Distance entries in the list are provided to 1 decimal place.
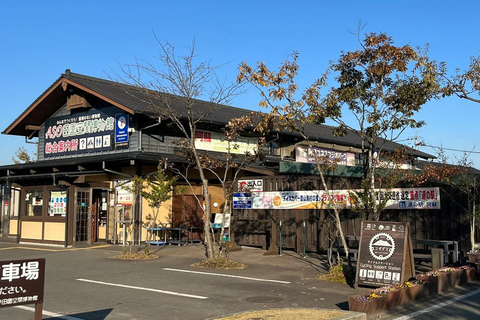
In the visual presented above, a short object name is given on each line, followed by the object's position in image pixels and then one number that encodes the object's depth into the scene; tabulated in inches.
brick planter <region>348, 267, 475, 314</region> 303.0
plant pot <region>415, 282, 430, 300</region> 350.3
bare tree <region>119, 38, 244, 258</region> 541.0
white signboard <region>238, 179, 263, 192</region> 679.7
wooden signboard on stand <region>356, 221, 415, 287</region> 372.5
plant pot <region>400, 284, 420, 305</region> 334.7
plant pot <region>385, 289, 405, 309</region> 317.1
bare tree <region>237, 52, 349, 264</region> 459.5
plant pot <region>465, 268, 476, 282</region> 423.8
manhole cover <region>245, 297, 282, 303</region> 352.5
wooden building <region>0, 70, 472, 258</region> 671.8
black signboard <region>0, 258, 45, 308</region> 217.5
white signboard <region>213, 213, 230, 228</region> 721.0
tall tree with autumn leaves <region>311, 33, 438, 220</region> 444.5
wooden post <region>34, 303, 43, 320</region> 227.2
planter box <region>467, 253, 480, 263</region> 439.5
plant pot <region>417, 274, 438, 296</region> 361.0
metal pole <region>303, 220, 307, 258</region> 594.0
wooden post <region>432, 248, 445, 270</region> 431.4
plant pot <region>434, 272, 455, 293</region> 376.2
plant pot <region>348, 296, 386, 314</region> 298.7
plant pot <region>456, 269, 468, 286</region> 408.4
